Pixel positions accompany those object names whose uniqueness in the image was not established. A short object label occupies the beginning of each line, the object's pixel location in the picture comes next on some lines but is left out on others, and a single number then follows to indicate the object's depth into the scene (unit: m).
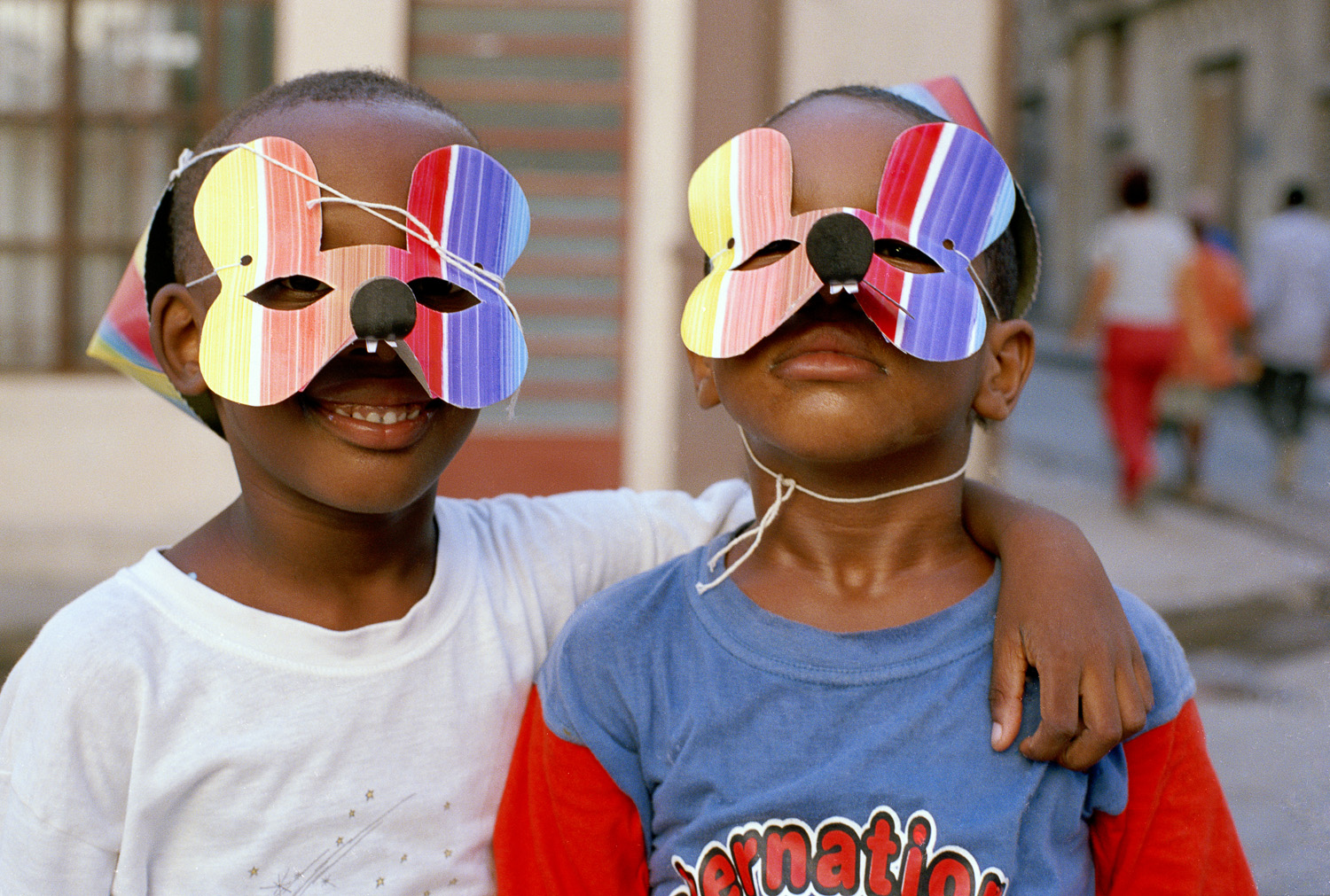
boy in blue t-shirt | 1.57
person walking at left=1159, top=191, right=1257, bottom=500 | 8.13
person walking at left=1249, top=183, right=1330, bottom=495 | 8.80
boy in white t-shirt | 1.60
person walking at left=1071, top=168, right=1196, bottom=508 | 8.02
